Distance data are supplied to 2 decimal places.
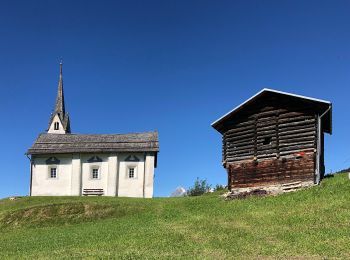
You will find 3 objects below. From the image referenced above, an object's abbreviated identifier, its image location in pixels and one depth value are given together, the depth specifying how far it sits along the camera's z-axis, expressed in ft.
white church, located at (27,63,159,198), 161.38
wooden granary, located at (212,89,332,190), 92.68
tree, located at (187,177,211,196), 195.56
